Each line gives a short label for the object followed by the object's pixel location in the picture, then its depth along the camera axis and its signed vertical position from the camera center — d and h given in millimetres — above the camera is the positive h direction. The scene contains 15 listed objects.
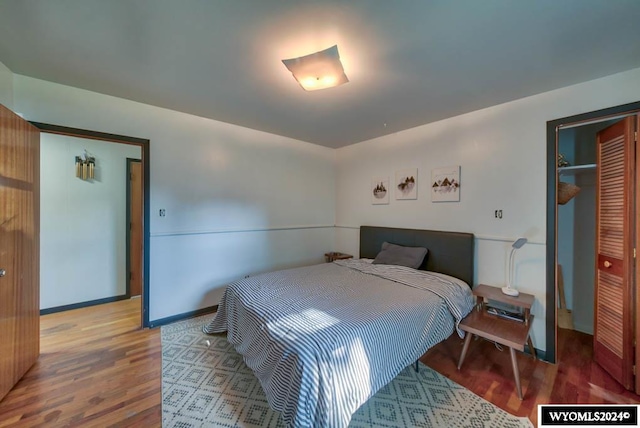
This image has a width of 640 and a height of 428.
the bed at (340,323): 1332 -767
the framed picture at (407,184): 3289 +402
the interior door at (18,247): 1730 -267
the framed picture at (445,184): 2885 +352
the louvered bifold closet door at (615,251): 1863 -300
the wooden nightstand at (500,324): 1857 -955
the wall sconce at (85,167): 3330 +630
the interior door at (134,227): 3760 -220
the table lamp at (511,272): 2232 -593
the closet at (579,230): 2717 -190
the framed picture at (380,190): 3633 +341
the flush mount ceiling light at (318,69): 1662 +1034
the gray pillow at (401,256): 2926 -527
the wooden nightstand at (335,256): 4133 -735
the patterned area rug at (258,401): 1588 -1337
